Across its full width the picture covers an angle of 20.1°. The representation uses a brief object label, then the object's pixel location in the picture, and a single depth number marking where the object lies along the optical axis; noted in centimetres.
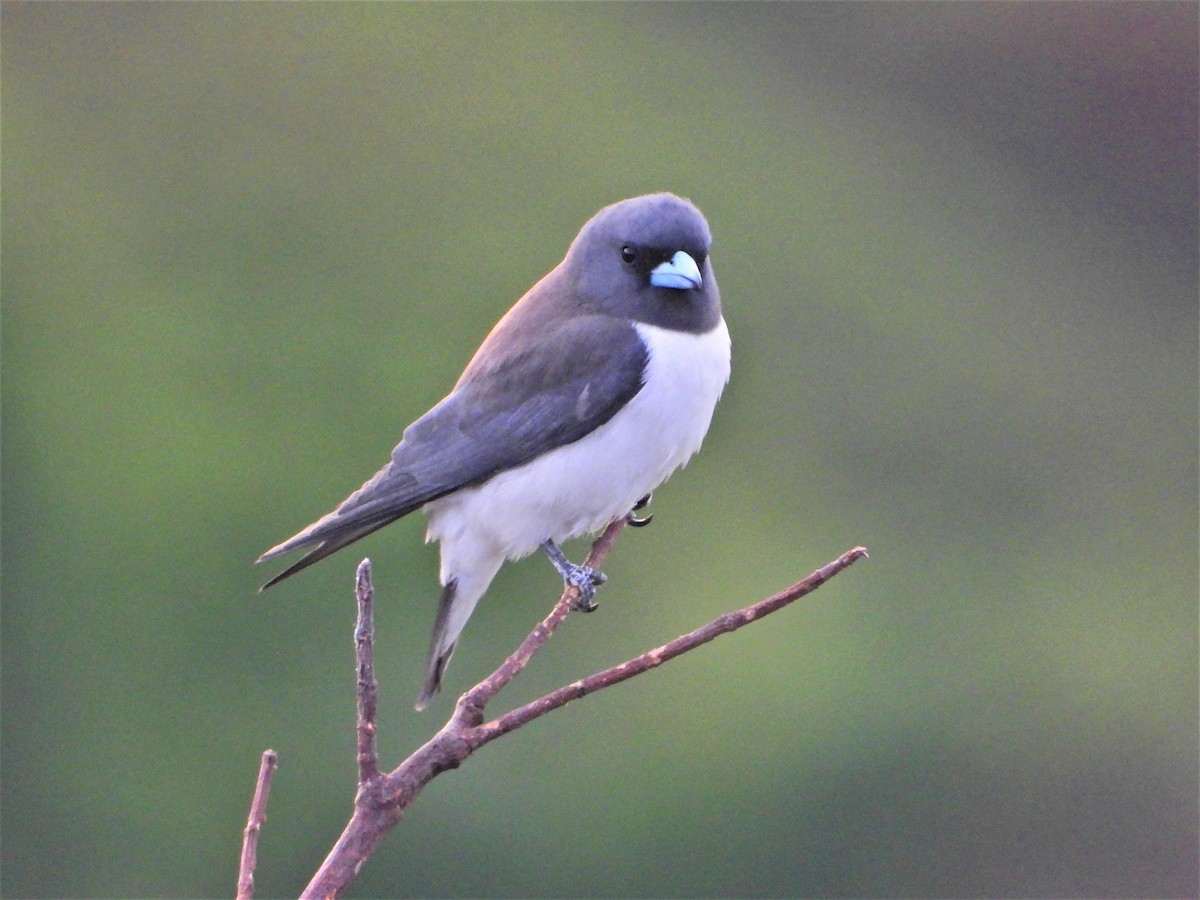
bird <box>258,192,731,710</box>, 750
